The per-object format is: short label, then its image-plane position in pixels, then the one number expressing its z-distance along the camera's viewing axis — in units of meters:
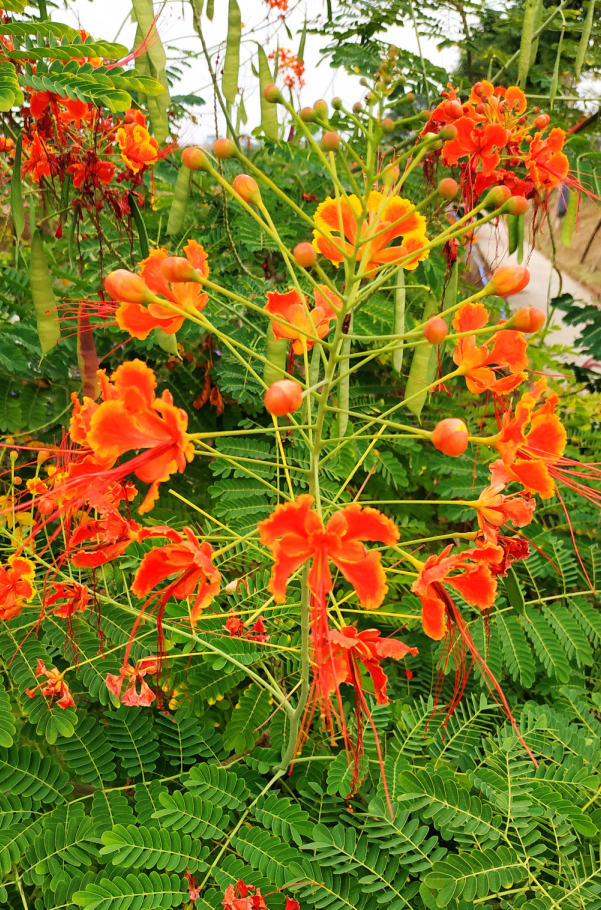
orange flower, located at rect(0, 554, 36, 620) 0.61
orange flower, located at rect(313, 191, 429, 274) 0.54
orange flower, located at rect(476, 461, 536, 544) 0.53
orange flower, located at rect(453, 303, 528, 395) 0.54
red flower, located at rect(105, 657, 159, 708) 0.56
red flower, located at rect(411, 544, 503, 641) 0.50
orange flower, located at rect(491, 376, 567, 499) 0.52
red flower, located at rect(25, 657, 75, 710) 0.60
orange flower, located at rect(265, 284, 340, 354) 0.56
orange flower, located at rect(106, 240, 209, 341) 0.53
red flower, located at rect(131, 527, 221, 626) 0.49
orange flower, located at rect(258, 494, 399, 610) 0.48
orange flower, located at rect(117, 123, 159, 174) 0.79
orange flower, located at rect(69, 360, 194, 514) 0.49
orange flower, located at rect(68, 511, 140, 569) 0.54
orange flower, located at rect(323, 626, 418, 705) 0.51
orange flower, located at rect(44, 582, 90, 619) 0.60
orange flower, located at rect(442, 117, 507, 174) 0.71
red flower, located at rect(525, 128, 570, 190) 0.74
